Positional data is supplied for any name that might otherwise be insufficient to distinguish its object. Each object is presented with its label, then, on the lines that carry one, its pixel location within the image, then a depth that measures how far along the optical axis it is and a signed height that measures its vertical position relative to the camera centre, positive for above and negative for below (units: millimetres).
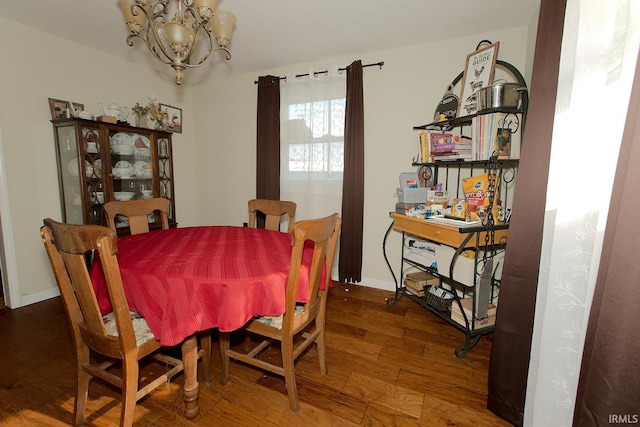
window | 2863 +381
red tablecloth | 1146 -474
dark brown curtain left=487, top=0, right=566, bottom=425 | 1129 -250
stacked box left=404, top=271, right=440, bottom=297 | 2475 -904
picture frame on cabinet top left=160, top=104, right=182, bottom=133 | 3385 +673
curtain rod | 2684 +1051
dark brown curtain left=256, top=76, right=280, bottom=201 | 3096 +409
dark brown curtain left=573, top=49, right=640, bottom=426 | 709 -317
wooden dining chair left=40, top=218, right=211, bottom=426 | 1018 -599
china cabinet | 2414 +70
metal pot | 1803 +544
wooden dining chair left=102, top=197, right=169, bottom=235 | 1919 -273
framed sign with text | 2061 +785
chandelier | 1428 +780
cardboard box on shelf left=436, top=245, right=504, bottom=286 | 1912 -592
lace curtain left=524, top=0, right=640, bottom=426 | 813 +10
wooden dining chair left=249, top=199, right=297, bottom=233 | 2281 -282
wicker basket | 2186 -948
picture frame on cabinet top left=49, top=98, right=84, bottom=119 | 2451 +545
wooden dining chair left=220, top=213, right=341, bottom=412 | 1216 -691
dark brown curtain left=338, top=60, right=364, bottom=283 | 2738 -49
